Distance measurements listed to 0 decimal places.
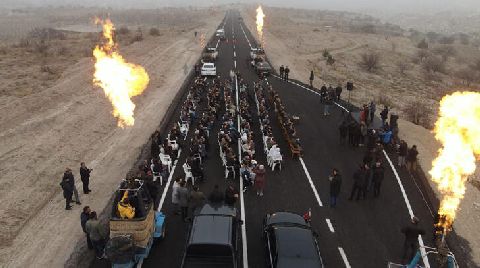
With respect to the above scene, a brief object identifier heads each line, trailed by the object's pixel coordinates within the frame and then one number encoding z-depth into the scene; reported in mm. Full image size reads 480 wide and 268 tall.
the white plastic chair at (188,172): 18641
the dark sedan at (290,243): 11986
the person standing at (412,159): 20094
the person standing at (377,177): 17500
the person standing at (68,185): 16562
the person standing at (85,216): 13707
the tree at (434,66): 56500
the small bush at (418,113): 31544
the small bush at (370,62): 54750
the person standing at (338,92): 30866
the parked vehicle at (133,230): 12391
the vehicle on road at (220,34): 66106
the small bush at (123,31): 73375
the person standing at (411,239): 13727
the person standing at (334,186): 16516
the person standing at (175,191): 15540
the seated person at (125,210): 13055
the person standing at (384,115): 24500
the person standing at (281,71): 38931
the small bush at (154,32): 72275
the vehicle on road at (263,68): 40062
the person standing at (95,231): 13203
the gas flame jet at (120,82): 31488
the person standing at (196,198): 15289
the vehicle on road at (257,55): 44719
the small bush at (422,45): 75788
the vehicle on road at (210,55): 46031
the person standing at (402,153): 20703
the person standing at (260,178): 17500
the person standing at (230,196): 15148
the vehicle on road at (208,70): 39531
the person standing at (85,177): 17794
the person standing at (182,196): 15398
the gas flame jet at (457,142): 17047
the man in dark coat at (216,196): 14859
